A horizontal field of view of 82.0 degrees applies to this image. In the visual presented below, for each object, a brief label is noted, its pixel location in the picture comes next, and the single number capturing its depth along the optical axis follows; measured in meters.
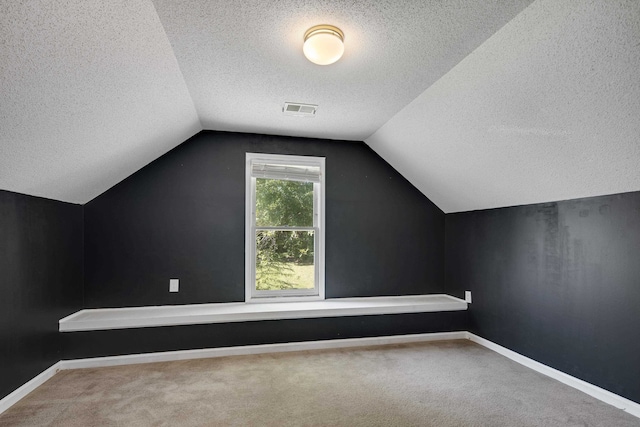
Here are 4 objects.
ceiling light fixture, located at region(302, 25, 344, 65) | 2.04
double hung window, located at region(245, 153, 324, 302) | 4.13
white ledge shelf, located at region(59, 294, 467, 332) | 3.34
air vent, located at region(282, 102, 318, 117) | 3.25
